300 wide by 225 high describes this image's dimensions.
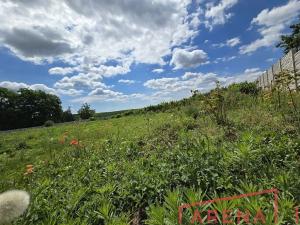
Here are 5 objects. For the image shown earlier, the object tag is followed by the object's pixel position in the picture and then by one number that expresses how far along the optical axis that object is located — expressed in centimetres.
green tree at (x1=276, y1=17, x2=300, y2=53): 2417
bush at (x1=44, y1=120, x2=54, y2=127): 1545
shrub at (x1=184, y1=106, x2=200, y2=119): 600
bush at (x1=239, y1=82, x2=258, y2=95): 932
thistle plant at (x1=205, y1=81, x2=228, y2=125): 448
